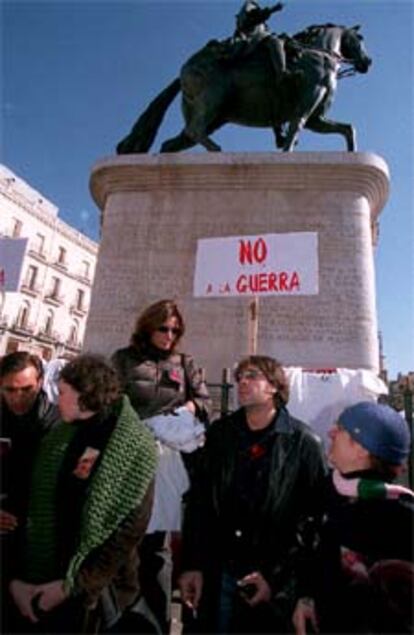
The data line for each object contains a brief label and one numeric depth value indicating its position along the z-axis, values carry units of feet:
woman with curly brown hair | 6.28
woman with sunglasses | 8.23
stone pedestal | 19.26
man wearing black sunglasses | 7.09
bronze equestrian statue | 23.95
